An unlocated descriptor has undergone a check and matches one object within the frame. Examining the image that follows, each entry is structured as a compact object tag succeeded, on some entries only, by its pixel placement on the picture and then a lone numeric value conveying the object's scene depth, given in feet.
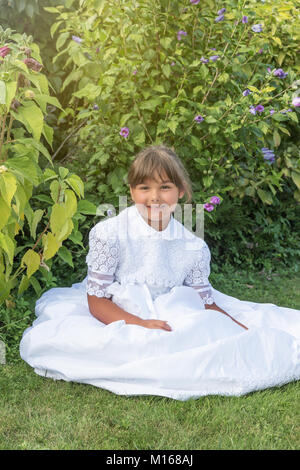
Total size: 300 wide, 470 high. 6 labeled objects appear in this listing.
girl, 6.77
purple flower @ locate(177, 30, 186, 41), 10.50
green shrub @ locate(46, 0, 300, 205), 10.48
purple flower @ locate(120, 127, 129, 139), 10.69
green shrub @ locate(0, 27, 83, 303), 6.54
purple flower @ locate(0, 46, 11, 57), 6.47
